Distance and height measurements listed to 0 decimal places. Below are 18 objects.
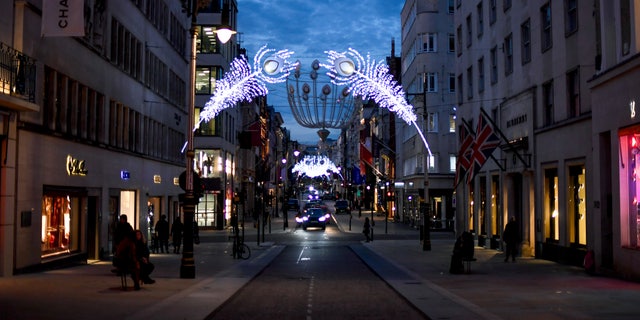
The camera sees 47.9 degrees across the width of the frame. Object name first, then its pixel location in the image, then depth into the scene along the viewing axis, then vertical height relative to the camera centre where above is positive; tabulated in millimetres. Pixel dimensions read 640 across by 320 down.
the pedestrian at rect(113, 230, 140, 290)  18656 -1299
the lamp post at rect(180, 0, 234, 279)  21938 +634
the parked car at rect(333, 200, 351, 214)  102875 +192
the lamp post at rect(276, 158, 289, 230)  64900 -834
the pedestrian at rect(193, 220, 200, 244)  42938 -1613
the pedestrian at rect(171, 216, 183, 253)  35625 -1226
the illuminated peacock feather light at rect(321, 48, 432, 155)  33188 +6366
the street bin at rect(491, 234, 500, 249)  37750 -1736
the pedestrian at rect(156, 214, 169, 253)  34938 -1173
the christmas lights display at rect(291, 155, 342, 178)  121156 +7349
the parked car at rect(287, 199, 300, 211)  114719 +531
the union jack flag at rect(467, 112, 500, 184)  29953 +2657
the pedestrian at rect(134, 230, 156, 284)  19600 -1410
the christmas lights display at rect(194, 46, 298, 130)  33219 +6622
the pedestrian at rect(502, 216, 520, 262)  29628 -1195
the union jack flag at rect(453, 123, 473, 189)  33000 +2322
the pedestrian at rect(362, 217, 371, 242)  46988 -1411
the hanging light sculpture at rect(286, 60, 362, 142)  33469 +5204
